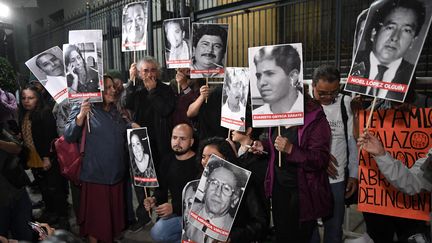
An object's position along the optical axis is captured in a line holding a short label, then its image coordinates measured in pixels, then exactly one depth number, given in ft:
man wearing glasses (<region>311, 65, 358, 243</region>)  9.93
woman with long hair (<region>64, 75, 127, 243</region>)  11.12
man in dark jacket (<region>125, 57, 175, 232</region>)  12.21
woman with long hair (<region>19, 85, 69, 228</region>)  14.69
